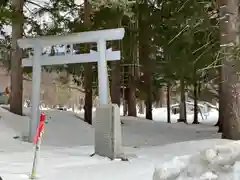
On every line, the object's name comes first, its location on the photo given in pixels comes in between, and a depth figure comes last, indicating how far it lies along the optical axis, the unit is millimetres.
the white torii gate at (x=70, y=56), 10859
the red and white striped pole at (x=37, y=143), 6223
